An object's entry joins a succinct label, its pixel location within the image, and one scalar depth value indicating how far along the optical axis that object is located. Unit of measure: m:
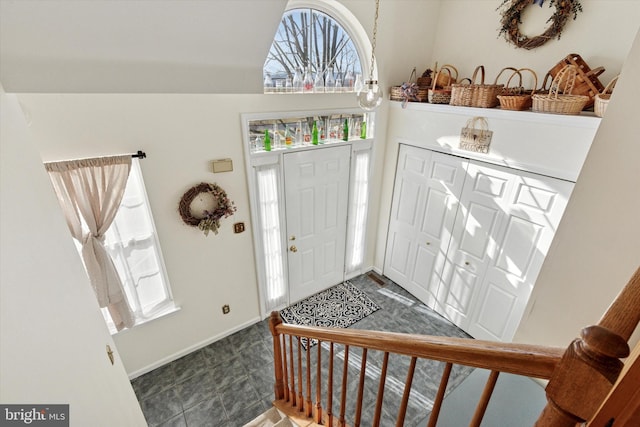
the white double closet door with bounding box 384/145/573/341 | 2.45
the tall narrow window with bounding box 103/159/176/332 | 2.30
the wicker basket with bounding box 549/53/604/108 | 2.05
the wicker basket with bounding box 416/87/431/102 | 3.07
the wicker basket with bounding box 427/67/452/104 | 2.86
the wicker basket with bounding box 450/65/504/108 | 2.51
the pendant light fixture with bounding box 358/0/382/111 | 2.05
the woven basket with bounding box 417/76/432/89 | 3.14
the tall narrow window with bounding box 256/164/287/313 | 2.86
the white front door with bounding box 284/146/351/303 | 3.08
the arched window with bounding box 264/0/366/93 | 2.66
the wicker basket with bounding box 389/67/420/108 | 3.05
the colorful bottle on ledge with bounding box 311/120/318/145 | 3.00
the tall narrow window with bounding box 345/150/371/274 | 3.49
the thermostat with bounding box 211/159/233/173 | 2.48
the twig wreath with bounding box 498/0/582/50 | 2.24
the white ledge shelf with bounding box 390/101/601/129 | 1.98
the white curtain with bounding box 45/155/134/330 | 1.94
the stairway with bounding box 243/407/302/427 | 2.04
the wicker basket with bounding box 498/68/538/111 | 2.31
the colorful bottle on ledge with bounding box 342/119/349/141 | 3.21
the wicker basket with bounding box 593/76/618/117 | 1.85
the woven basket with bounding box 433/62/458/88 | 2.96
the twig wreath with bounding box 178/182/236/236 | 2.44
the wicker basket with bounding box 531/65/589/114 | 2.02
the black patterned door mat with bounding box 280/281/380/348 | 3.38
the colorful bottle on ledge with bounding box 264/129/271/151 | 2.74
